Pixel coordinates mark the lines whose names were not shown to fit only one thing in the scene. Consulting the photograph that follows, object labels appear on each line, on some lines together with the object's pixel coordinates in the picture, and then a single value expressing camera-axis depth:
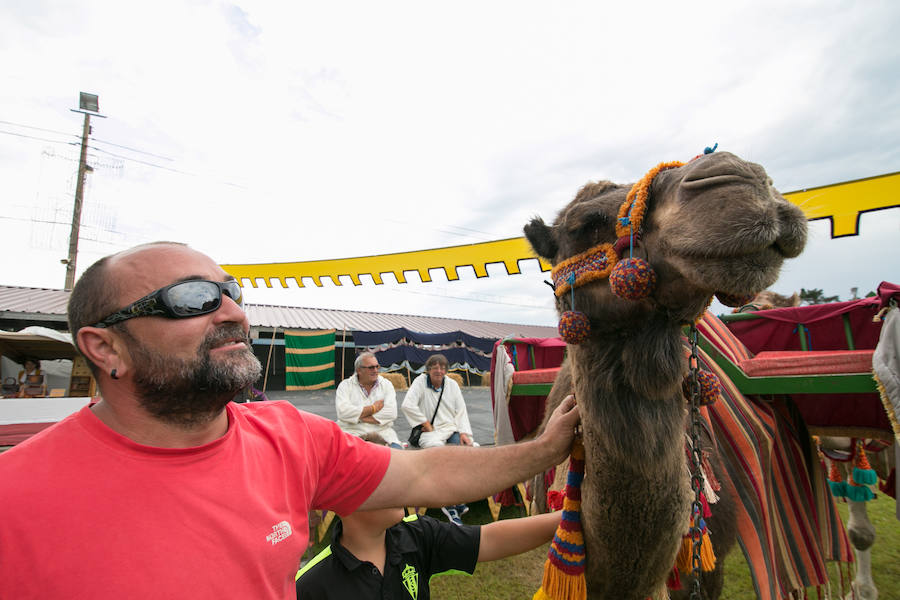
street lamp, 15.58
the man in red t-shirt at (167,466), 0.93
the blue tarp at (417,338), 16.16
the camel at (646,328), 1.38
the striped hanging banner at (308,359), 15.79
